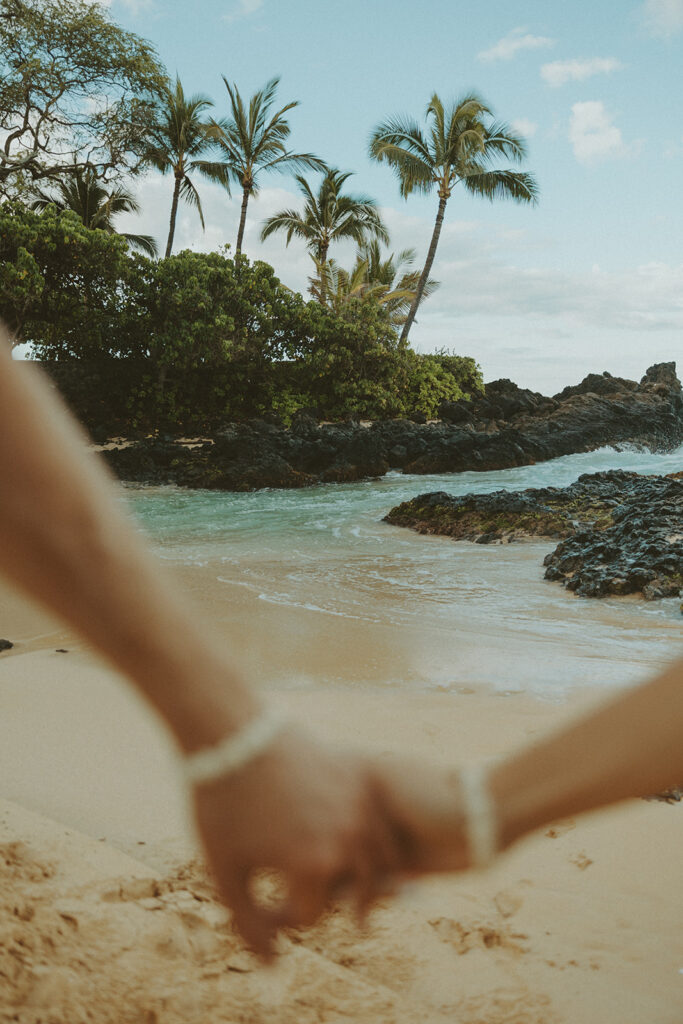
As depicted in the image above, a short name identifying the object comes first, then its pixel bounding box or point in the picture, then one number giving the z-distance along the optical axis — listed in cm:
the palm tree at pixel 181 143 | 2261
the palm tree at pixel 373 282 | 2698
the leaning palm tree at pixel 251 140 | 2417
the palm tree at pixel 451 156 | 2278
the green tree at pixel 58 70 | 1800
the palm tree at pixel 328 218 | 2798
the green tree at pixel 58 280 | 1708
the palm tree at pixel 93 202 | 2356
